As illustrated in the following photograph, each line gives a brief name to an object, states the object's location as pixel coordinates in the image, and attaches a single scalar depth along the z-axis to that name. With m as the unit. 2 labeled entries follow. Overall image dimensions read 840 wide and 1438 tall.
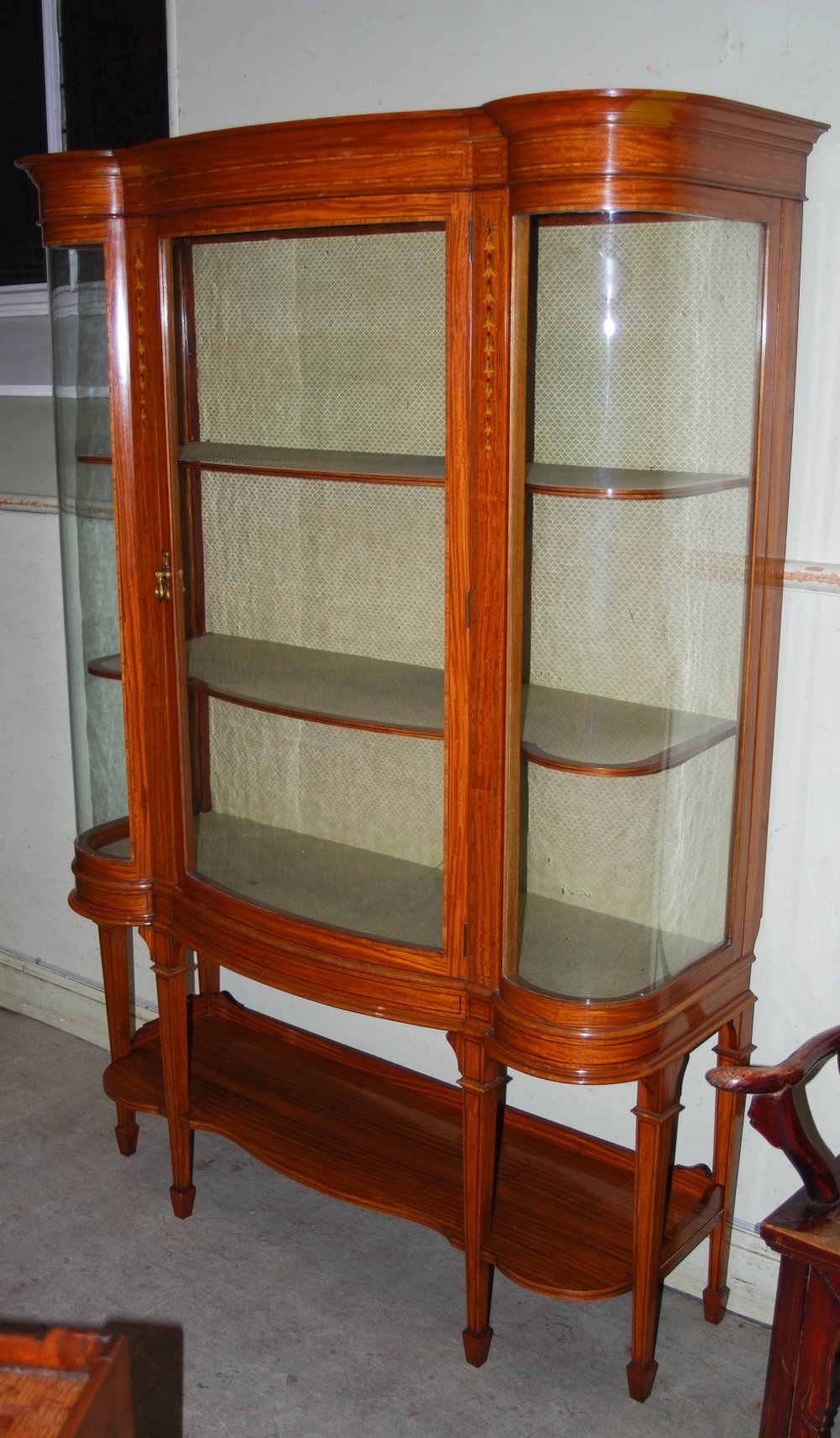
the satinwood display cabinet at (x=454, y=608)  1.65
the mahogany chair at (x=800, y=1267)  1.55
